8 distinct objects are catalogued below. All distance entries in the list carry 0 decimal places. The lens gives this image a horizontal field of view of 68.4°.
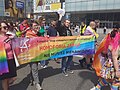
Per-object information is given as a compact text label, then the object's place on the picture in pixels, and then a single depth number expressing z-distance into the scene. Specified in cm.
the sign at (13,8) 3051
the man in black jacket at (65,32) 264
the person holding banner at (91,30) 284
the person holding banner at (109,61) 164
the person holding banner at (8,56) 174
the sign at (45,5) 2722
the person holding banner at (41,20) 229
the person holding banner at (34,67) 211
